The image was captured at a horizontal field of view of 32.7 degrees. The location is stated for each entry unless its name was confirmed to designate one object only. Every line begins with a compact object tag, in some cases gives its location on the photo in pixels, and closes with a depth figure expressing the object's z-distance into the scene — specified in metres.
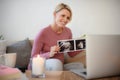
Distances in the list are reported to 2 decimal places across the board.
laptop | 1.17
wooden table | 1.27
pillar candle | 1.25
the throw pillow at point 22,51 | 2.69
